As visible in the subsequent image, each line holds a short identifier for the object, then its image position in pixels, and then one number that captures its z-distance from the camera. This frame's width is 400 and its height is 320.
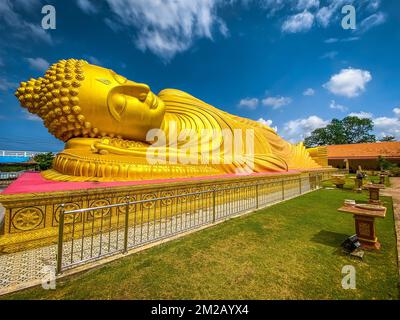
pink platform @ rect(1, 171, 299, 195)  3.15
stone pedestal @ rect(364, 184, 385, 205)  6.80
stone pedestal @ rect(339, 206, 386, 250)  3.12
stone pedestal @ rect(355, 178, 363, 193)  9.76
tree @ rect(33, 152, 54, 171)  15.61
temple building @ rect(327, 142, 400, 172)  23.96
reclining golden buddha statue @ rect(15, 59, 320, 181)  4.66
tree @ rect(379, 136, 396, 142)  37.22
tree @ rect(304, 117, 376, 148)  36.31
